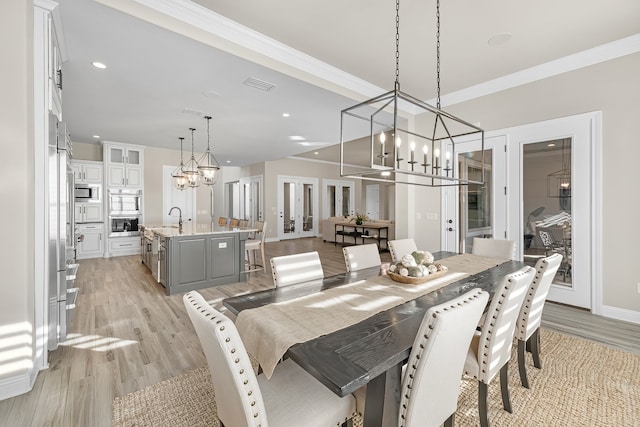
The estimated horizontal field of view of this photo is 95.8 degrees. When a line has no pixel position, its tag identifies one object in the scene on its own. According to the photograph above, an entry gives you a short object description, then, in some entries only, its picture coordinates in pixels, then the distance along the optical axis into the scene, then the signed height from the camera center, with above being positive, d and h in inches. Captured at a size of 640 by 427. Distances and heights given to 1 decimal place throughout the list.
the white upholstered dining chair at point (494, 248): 123.5 -15.9
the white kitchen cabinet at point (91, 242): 259.8 -26.0
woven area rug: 67.7 -48.2
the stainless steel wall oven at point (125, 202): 275.1 +11.0
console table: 320.6 -22.9
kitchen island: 161.5 -26.0
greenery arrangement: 330.6 -7.6
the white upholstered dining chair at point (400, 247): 122.4 -15.4
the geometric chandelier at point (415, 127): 173.8 +56.6
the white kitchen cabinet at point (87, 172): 258.5 +38.2
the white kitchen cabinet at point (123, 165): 273.0 +46.8
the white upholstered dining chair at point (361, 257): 103.9 -16.6
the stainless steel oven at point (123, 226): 275.0 -12.2
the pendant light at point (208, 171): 206.4 +32.3
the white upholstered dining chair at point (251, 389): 37.5 -28.7
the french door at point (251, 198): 407.2 +21.6
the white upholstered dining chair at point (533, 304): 75.4 -24.9
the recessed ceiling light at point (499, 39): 116.3 +71.3
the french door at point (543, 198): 131.0 +7.4
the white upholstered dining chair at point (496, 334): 59.6 -26.5
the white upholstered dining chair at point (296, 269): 83.4 -16.9
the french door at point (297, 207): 406.0 +8.4
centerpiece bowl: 81.7 -16.9
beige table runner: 50.5 -21.0
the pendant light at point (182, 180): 237.3 +27.8
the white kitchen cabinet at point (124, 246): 274.1 -31.2
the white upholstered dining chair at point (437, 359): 41.8 -22.5
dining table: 43.3 -21.8
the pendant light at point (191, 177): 228.8 +30.0
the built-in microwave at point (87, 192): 257.9 +19.2
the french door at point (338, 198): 450.0 +24.3
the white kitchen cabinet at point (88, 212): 261.3 +1.4
